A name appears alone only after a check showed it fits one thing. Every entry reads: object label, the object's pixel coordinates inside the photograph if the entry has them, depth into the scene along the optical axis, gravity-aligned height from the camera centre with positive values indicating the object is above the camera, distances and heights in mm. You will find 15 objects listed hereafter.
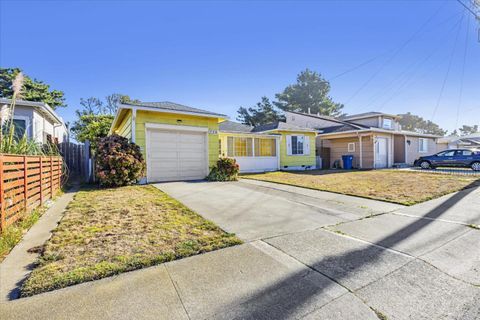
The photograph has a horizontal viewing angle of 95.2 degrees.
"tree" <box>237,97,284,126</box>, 34844 +7053
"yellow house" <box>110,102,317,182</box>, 9164 +1024
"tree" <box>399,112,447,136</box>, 48375 +7046
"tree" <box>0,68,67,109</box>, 21509 +7488
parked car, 13617 -342
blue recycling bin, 17250 -488
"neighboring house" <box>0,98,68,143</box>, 8990 +2009
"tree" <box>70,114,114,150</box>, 20266 +3301
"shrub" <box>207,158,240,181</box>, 9984 -593
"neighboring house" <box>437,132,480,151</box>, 26267 +1448
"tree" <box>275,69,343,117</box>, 34188 +9648
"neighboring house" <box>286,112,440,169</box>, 17062 +1221
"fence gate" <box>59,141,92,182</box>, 12258 +222
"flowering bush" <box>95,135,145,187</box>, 7918 -77
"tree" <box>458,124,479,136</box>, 64900 +7395
